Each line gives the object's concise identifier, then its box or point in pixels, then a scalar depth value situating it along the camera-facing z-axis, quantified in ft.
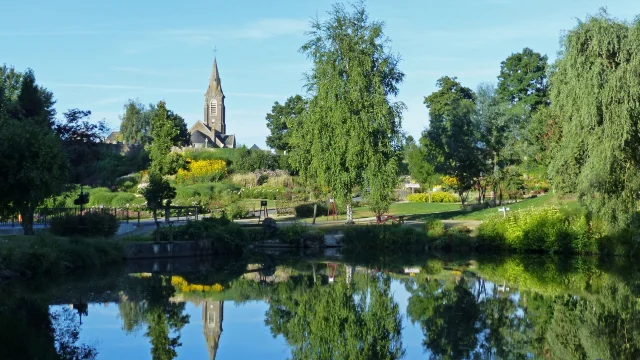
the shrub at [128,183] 184.75
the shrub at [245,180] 185.26
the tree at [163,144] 145.07
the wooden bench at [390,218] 115.94
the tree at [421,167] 165.58
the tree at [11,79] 206.70
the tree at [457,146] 139.13
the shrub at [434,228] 105.29
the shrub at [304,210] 135.54
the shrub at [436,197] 176.96
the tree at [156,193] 111.65
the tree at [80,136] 135.64
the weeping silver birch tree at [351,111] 111.75
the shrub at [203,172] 188.44
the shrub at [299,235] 107.14
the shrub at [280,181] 181.43
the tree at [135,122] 304.09
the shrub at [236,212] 127.59
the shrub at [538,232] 97.30
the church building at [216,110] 398.42
